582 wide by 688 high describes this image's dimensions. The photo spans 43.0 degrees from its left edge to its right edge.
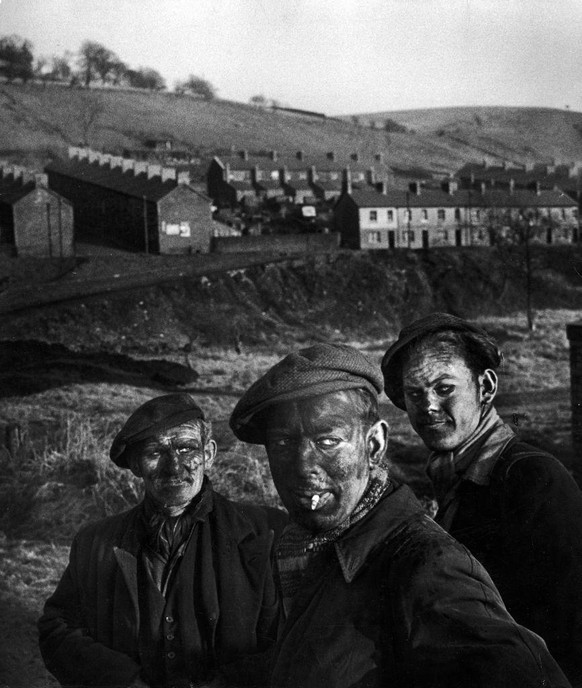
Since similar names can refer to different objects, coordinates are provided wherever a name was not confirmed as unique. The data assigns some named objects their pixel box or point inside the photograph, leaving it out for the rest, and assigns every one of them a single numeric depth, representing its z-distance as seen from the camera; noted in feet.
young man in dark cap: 8.54
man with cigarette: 5.56
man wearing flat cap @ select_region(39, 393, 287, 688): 11.01
